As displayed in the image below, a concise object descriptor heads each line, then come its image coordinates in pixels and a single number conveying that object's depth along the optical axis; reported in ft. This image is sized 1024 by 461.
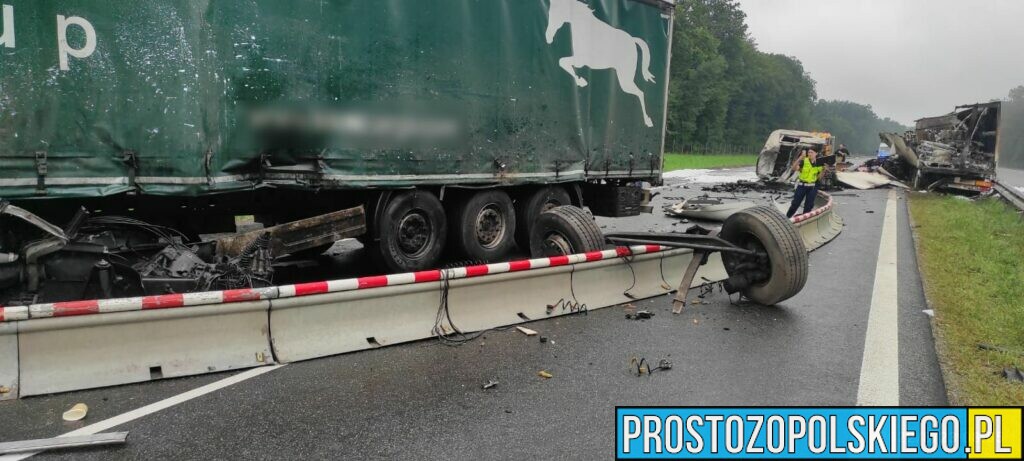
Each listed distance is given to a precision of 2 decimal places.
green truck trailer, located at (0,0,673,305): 14.79
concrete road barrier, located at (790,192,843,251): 30.92
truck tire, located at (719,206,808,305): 17.97
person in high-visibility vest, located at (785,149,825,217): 40.73
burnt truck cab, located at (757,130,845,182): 75.97
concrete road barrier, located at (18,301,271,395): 11.81
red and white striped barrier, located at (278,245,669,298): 14.07
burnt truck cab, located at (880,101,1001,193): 66.69
